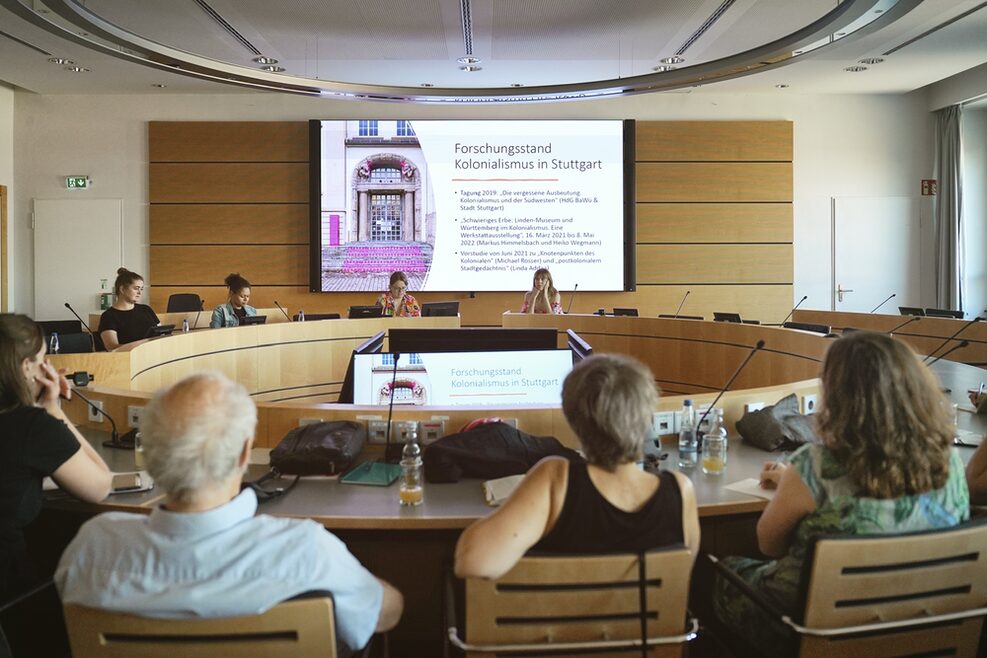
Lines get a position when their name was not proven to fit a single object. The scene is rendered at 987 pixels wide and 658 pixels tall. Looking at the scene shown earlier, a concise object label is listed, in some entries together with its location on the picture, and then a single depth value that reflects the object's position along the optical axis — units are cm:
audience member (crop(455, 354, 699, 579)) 150
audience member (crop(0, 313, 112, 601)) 174
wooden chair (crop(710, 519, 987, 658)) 145
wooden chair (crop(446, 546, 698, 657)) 140
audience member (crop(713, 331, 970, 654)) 159
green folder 227
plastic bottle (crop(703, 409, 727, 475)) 236
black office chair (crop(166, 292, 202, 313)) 722
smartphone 219
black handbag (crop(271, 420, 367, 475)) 232
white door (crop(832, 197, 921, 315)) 865
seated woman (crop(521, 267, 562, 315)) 723
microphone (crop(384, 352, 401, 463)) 254
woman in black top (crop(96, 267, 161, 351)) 527
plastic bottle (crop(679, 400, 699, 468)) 247
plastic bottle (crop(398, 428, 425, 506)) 206
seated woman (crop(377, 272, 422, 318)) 701
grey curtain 820
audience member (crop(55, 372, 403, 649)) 127
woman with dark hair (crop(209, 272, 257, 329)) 610
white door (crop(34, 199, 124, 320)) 843
